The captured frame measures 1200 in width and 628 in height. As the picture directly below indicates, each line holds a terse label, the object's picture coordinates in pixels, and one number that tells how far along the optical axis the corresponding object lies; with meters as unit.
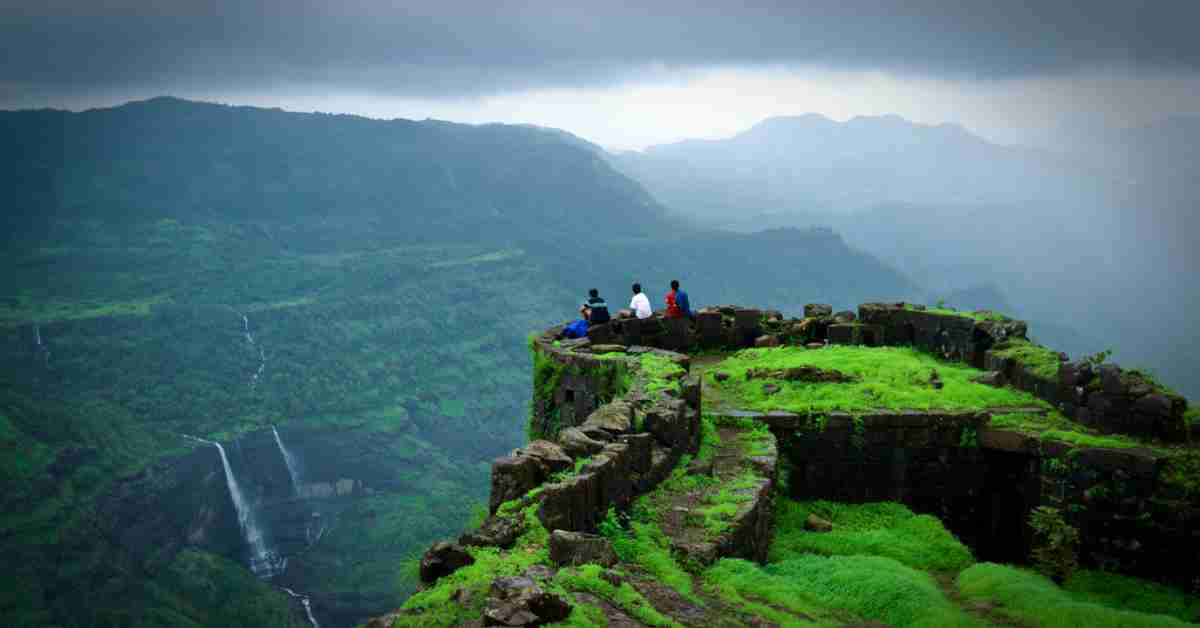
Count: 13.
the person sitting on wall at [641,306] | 24.38
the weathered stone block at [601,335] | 23.19
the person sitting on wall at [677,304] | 24.61
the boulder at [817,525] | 14.79
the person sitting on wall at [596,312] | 23.45
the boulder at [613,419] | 12.74
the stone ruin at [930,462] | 10.66
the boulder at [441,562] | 8.45
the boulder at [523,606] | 6.96
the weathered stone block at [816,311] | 27.03
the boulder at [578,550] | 8.74
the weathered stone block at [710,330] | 25.34
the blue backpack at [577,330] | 22.98
